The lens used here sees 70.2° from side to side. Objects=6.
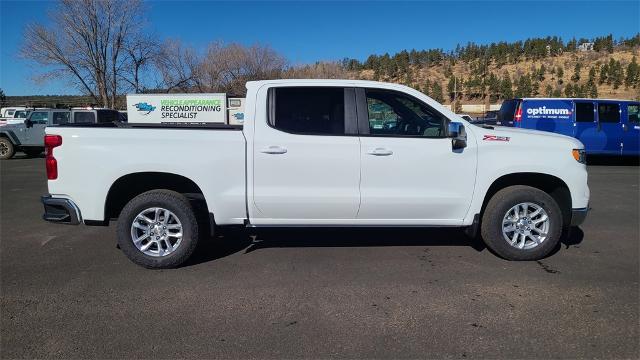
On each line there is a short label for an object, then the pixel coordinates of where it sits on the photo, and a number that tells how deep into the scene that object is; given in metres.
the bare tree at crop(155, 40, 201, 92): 36.50
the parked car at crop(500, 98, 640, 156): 13.77
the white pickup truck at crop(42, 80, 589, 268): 4.51
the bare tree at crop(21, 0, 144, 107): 32.56
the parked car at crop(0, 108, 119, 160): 17.03
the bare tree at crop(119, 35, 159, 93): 34.91
